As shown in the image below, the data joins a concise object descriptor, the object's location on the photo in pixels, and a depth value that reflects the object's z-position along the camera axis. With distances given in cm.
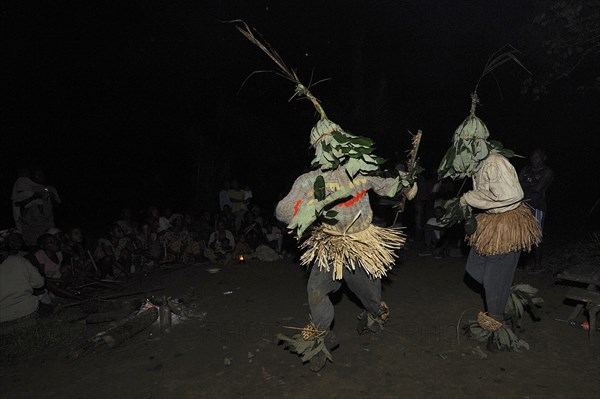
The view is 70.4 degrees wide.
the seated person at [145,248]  750
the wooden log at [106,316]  497
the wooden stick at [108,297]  554
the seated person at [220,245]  784
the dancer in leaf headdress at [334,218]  351
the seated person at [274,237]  850
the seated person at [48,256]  594
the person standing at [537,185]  630
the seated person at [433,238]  759
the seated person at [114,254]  693
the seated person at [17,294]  478
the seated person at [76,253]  651
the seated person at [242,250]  780
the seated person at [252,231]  862
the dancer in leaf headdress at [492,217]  365
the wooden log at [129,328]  427
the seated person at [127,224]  766
